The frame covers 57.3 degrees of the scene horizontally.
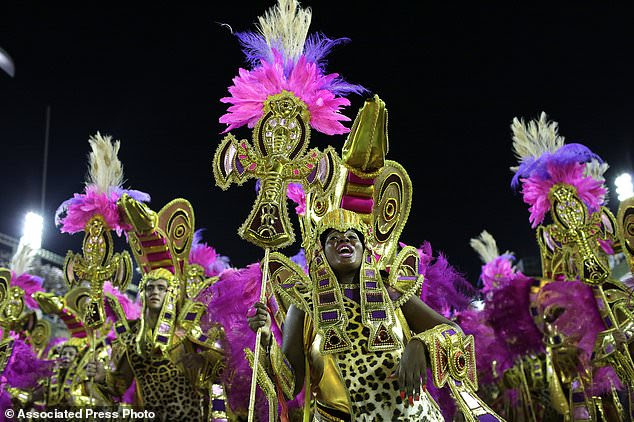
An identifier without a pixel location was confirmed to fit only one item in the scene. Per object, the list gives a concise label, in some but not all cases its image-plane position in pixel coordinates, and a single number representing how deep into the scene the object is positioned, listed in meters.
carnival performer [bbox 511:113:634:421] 5.36
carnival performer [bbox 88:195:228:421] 5.12
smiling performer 2.96
